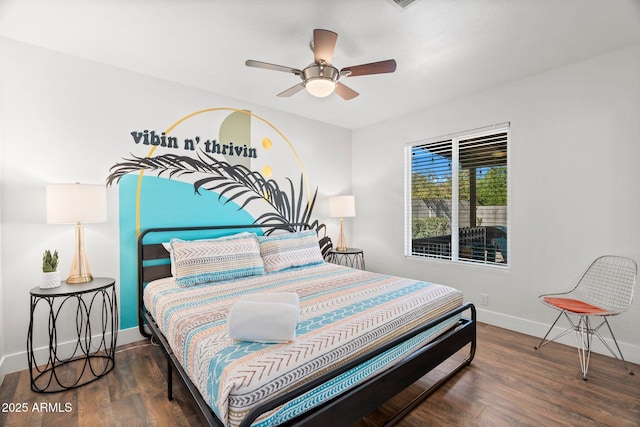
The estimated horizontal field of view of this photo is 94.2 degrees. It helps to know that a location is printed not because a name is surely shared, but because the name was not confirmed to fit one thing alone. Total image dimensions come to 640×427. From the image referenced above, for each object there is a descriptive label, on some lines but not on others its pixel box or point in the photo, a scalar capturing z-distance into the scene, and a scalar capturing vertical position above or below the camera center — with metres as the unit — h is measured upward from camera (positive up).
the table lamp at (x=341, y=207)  4.24 +0.05
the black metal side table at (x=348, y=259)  4.52 -0.75
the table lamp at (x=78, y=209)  2.19 +0.02
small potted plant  2.20 -0.45
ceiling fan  2.04 +1.03
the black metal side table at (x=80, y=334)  2.15 -1.06
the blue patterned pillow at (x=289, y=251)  3.11 -0.44
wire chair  2.37 -0.75
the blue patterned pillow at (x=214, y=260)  2.53 -0.45
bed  1.27 -0.69
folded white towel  1.44 -0.55
